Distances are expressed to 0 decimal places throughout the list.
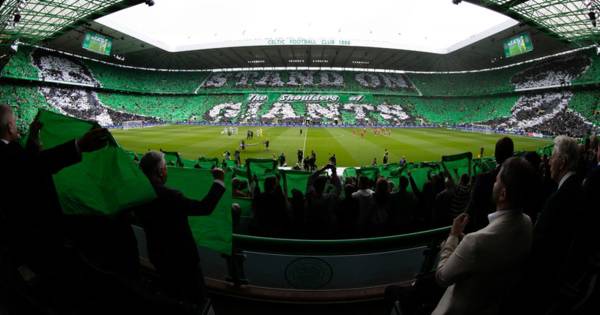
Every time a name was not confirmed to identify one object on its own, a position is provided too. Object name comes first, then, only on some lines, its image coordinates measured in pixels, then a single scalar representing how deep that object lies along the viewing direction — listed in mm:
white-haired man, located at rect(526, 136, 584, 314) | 1884
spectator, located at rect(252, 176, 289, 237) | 4043
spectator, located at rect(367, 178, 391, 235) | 4568
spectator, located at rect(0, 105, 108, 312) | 1756
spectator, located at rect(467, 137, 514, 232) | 3006
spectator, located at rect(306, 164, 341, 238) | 4293
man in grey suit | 1691
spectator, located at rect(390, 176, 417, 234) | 4781
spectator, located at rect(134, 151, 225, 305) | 2635
